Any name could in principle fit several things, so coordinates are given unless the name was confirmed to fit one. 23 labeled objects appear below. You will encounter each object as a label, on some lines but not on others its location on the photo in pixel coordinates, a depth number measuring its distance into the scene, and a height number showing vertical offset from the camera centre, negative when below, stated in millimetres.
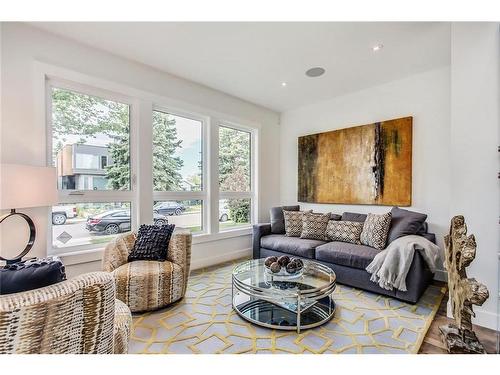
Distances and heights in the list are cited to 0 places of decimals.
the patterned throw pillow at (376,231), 2754 -533
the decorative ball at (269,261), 2307 -730
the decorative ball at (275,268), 2186 -743
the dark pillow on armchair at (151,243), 2387 -573
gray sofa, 2273 -816
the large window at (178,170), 3139 +211
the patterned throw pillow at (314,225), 3297 -556
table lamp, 1685 -20
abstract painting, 3154 +289
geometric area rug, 1670 -1113
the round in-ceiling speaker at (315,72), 2939 +1392
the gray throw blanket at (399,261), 2240 -719
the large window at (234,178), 3842 +121
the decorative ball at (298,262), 2235 -710
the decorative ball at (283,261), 2246 -704
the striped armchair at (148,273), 2059 -773
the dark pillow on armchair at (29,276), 938 -361
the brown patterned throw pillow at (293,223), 3490 -553
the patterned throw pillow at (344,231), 3018 -590
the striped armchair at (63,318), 832 -494
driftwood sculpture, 1304 -579
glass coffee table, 1896 -869
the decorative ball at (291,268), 2188 -744
